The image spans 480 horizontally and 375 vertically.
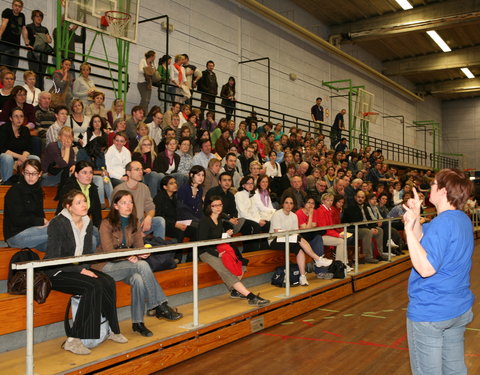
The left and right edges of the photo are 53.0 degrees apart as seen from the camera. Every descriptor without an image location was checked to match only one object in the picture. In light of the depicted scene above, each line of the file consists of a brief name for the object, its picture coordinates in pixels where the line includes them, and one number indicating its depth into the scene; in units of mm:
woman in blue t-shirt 1894
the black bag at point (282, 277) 5543
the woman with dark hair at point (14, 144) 4758
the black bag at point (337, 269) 6094
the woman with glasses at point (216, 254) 4568
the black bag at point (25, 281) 3031
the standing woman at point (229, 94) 10749
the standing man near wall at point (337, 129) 15086
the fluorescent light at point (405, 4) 13930
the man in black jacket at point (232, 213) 5922
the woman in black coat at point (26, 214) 3674
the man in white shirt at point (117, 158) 5387
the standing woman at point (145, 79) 8281
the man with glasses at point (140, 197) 4711
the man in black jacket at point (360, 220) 7414
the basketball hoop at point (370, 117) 18058
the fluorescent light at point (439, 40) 16625
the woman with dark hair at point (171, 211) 5152
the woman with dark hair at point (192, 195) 5449
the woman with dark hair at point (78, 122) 5730
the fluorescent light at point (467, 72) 21781
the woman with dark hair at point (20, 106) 5285
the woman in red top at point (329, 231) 6512
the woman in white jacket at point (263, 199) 6379
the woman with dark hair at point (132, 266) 3564
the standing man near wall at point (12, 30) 6730
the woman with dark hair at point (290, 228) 5691
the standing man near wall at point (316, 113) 14453
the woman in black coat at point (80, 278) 3127
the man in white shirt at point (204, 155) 6757
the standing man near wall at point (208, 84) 10133
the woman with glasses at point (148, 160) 5754
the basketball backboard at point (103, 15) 6711
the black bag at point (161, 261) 4219
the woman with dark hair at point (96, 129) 5844
